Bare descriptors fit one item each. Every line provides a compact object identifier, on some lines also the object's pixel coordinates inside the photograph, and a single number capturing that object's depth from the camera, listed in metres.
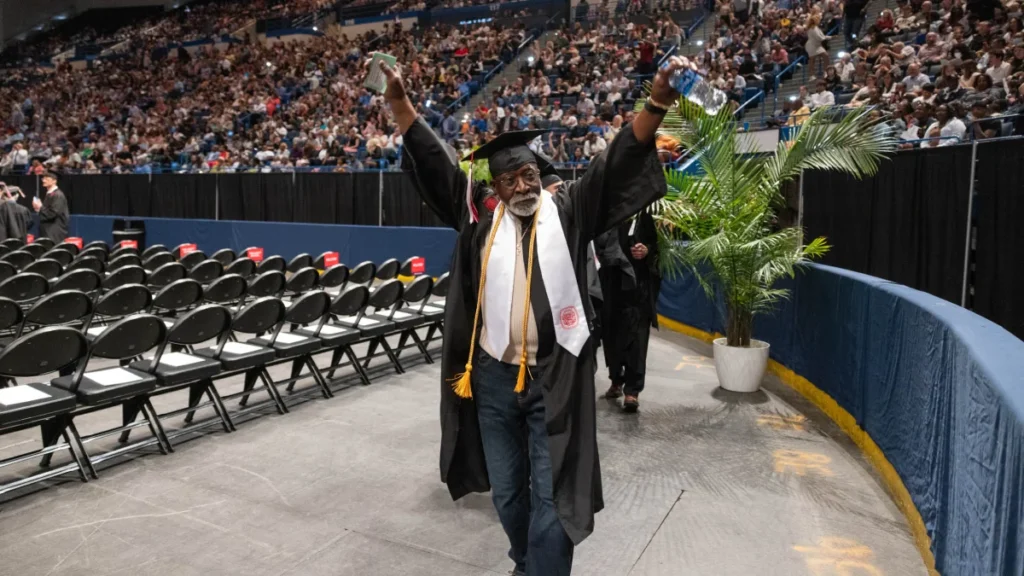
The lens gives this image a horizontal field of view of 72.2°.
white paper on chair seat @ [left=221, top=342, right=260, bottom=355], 5.12
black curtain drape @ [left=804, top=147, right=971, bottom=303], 5.14
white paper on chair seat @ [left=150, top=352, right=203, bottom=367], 4.70
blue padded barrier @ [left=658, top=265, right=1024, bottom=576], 1.80
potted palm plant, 5.48
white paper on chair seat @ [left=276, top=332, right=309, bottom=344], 5.48
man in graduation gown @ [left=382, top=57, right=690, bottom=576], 2.28
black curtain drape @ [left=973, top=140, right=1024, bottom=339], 4.52
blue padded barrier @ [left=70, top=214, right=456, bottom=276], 12.34
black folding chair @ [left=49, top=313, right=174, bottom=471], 4.09
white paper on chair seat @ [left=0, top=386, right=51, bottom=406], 3.78
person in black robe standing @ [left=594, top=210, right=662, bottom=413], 5.12
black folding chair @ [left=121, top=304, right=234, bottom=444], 4.54
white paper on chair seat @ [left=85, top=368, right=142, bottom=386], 4.22
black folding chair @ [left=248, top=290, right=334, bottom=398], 5.37
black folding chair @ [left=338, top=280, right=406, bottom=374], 6.23
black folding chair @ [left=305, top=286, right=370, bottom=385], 5.80
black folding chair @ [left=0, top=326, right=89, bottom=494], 3.74
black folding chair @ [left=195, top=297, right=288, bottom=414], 4.98
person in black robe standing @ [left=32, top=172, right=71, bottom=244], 12.25
